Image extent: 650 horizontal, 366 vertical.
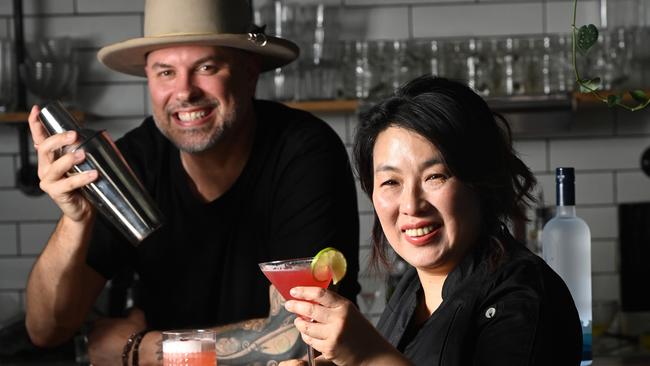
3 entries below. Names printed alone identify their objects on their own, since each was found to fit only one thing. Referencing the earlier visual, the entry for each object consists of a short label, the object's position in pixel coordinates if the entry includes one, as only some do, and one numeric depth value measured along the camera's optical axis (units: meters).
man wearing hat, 2.67
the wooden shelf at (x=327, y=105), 3.92
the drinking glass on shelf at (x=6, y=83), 3.98
